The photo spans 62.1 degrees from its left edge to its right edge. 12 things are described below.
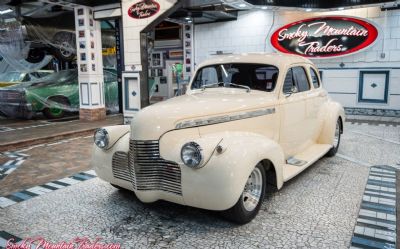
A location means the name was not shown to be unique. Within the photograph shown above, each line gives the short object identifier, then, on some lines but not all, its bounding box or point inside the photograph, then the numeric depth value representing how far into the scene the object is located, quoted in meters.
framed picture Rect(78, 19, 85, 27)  8.48
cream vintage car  2.63
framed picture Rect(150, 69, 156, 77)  14.66
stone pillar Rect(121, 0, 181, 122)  7.29
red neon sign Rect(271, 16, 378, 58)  8.60
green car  8.89
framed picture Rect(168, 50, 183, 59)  13.55
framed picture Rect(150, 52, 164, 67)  14.35
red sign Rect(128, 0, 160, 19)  7.27
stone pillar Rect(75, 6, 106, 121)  8.53
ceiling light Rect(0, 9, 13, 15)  8.40
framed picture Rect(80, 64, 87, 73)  8.71
